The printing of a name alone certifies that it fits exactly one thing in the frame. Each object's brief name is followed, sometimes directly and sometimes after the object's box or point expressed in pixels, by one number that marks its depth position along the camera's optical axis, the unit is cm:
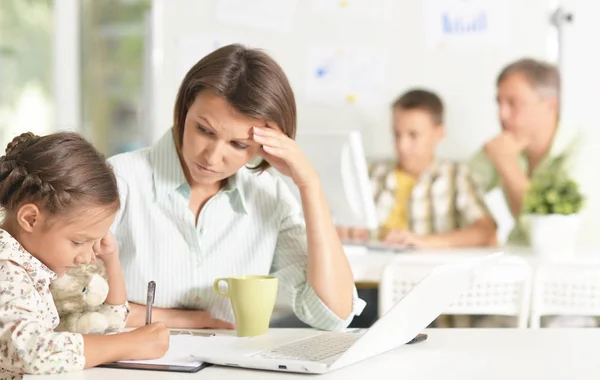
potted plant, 287
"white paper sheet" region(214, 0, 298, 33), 364
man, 338
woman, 152
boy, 319
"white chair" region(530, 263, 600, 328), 257
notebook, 114
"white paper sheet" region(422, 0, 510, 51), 353
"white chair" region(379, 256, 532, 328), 247
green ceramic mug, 138
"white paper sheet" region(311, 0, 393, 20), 359
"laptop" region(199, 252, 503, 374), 114
